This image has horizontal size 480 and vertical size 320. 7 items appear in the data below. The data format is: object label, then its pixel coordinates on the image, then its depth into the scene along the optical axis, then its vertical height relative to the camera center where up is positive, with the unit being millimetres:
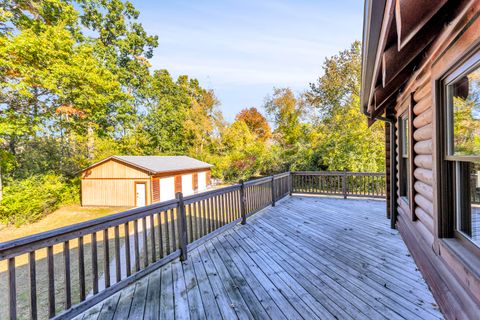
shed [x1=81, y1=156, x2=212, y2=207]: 12102 -1179
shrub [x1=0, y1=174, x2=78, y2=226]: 9523 -1655
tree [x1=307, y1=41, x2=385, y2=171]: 10252 +1658
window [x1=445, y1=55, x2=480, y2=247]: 1361 +67
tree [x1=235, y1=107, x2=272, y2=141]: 24969 +4172
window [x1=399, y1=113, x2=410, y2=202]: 3521 -35
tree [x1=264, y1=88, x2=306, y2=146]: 18547 +4004
